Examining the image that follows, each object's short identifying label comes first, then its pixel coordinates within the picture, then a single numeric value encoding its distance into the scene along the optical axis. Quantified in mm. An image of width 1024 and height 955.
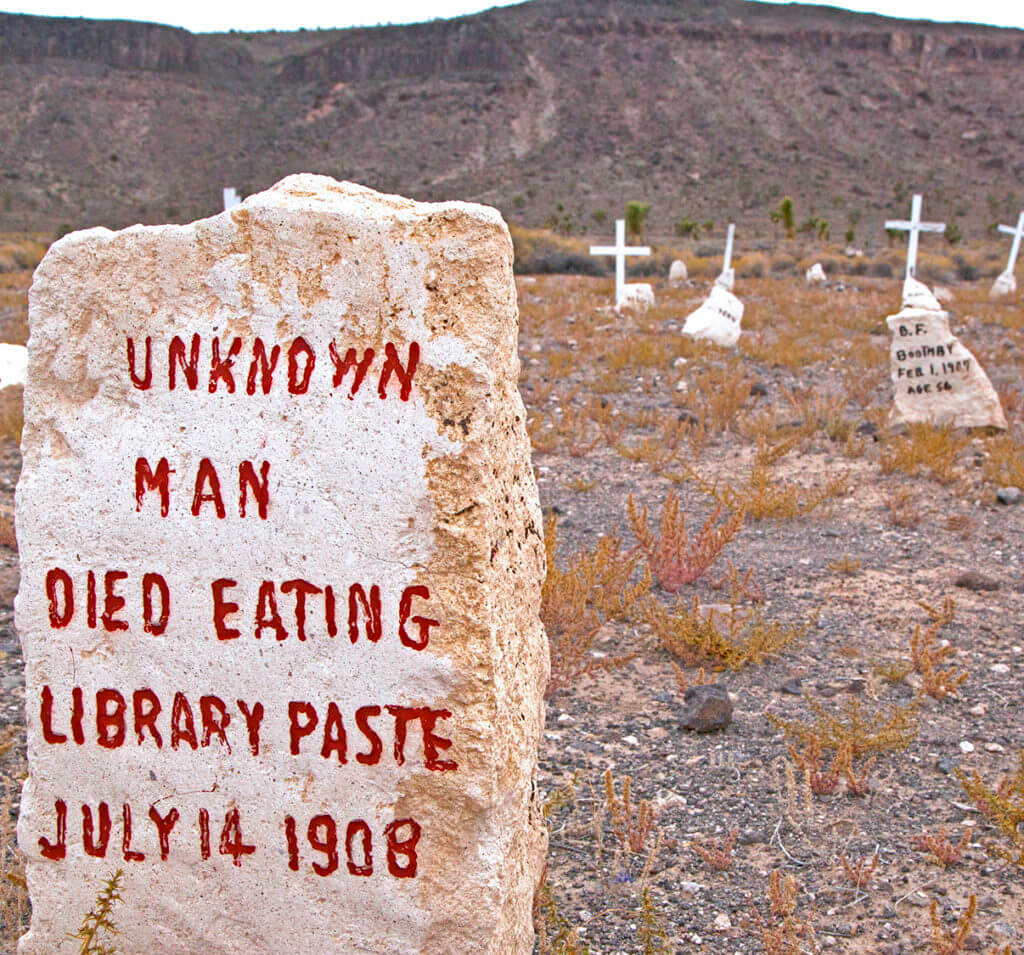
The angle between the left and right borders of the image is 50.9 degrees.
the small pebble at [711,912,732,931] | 2635
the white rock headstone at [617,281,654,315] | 13940
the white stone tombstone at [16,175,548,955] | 2209
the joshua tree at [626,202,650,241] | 28125
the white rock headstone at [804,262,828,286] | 18872
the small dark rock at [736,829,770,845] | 2994
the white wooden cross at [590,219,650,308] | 13922
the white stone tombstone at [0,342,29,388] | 8164
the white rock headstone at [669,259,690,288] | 19484
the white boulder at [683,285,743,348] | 11469
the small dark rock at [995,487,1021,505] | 5953
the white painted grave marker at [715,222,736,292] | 16056
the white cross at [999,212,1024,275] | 18052
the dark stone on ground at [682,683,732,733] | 3568
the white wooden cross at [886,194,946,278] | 13484
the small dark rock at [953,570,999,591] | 4785
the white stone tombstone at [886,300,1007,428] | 7254
